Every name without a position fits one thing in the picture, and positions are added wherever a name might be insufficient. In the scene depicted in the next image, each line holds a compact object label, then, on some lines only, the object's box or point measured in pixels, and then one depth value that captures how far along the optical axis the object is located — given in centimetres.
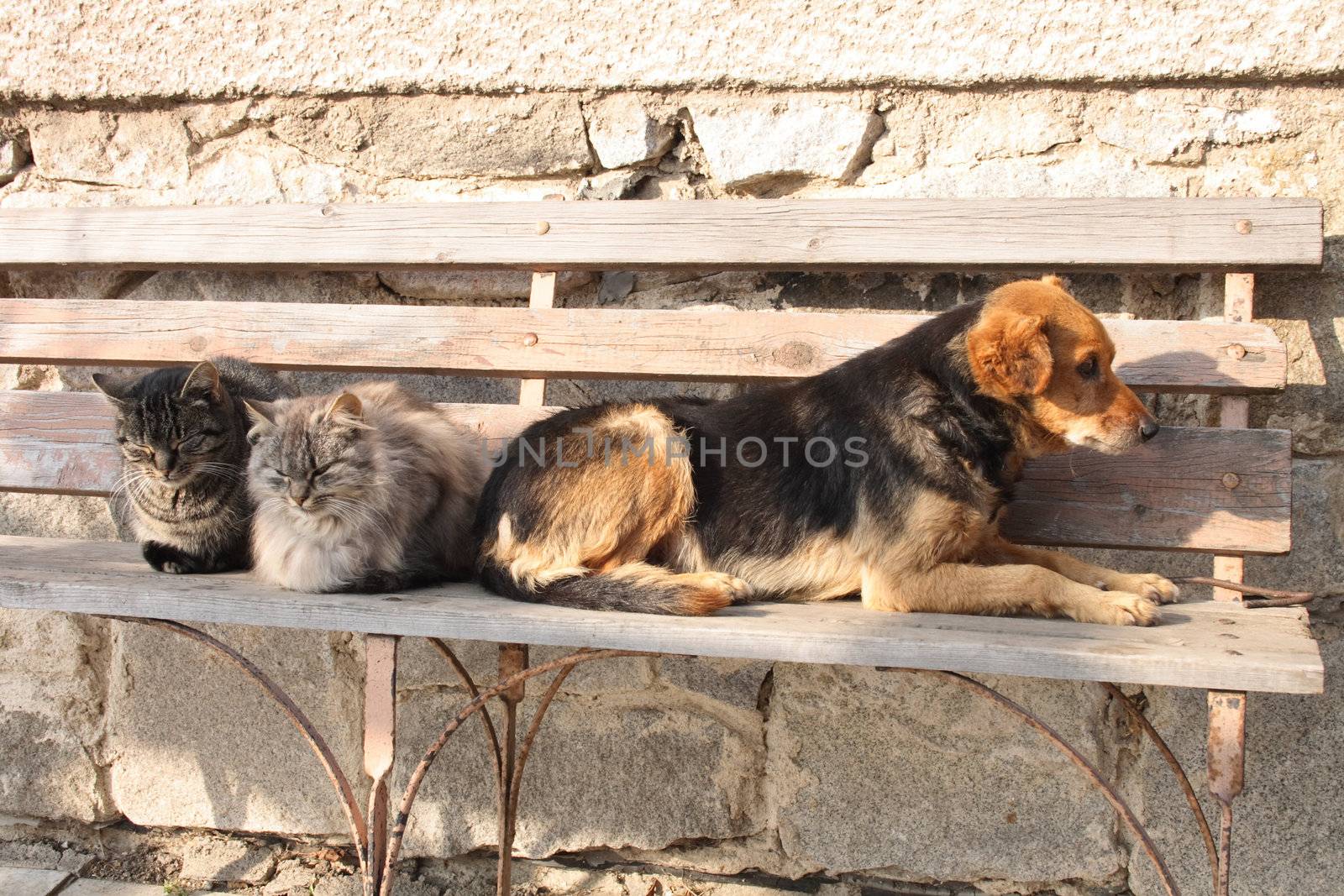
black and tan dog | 237
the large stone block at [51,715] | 342
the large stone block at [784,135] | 299
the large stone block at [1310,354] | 271
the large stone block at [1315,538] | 270
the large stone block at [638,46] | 274
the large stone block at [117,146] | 342
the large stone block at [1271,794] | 269
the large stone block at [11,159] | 352
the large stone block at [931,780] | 283
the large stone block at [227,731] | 328
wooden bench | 204
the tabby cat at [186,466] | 272
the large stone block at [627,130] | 311
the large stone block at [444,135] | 318
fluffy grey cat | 253
